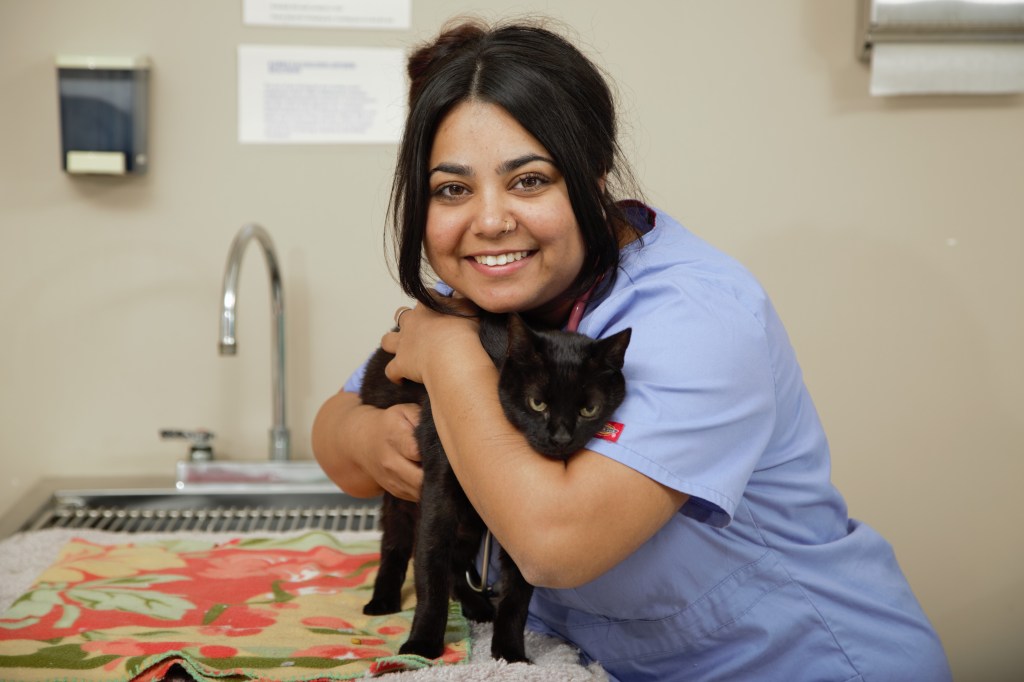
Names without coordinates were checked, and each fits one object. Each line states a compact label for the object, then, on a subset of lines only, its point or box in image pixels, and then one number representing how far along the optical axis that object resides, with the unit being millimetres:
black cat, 1003
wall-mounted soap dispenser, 1903
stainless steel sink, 1755
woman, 904
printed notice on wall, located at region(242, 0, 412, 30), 1973
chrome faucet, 1736
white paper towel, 1931
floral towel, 1009
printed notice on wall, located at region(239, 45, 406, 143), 1987
